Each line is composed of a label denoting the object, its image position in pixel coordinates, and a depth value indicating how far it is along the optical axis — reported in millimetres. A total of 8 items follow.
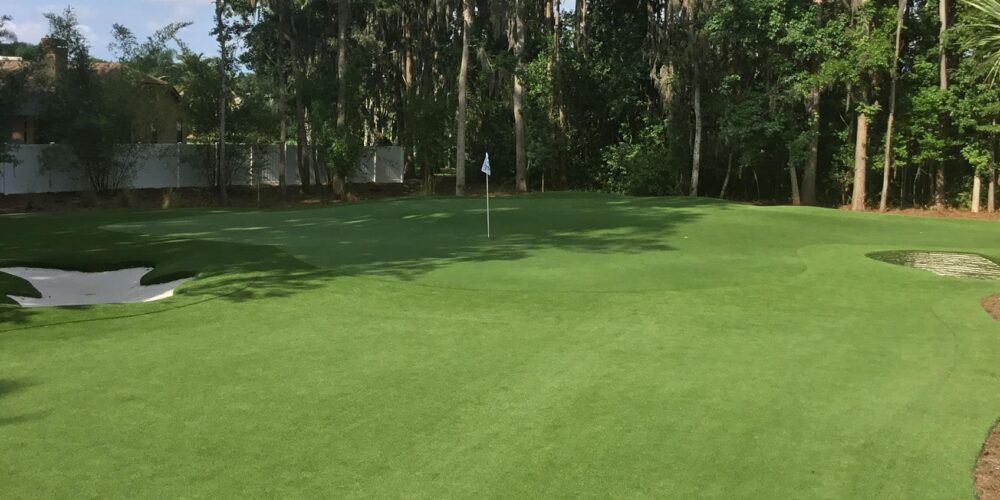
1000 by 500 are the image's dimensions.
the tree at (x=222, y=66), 30516
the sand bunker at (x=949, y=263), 12562
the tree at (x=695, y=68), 31203
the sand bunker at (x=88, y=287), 11008
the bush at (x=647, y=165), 33562
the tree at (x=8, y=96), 24553
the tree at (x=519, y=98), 33406
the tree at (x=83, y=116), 26109
